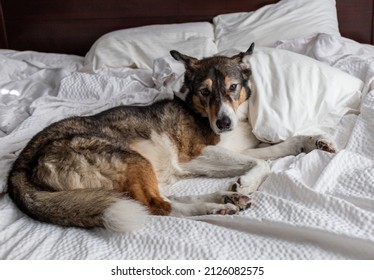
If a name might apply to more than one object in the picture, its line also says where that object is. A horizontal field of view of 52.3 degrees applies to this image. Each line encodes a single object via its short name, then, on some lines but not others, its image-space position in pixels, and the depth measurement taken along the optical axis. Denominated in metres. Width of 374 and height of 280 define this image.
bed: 1.37
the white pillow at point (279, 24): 3.38
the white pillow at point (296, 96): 2.25
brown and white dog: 1.54
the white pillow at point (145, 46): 3.43
